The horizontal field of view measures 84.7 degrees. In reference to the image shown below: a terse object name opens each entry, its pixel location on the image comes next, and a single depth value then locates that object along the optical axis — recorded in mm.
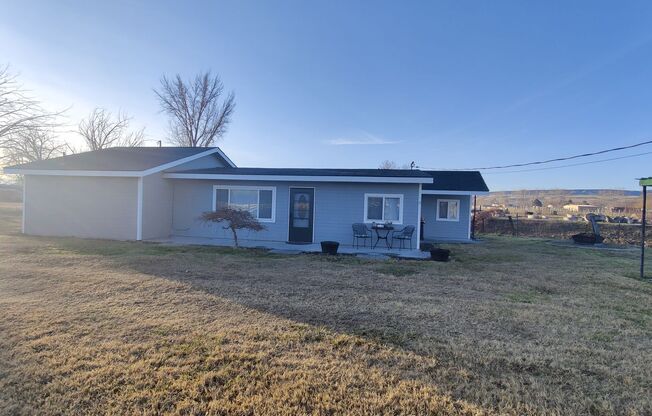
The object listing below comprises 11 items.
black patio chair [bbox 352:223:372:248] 11508
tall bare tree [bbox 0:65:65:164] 17828
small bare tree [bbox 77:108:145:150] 32812
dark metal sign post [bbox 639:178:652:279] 7719
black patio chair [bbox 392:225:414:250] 11328
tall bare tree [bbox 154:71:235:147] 33031
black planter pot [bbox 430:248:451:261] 9602
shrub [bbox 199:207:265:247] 10304
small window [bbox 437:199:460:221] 16719
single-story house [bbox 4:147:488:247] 11711
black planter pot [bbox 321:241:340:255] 9992
